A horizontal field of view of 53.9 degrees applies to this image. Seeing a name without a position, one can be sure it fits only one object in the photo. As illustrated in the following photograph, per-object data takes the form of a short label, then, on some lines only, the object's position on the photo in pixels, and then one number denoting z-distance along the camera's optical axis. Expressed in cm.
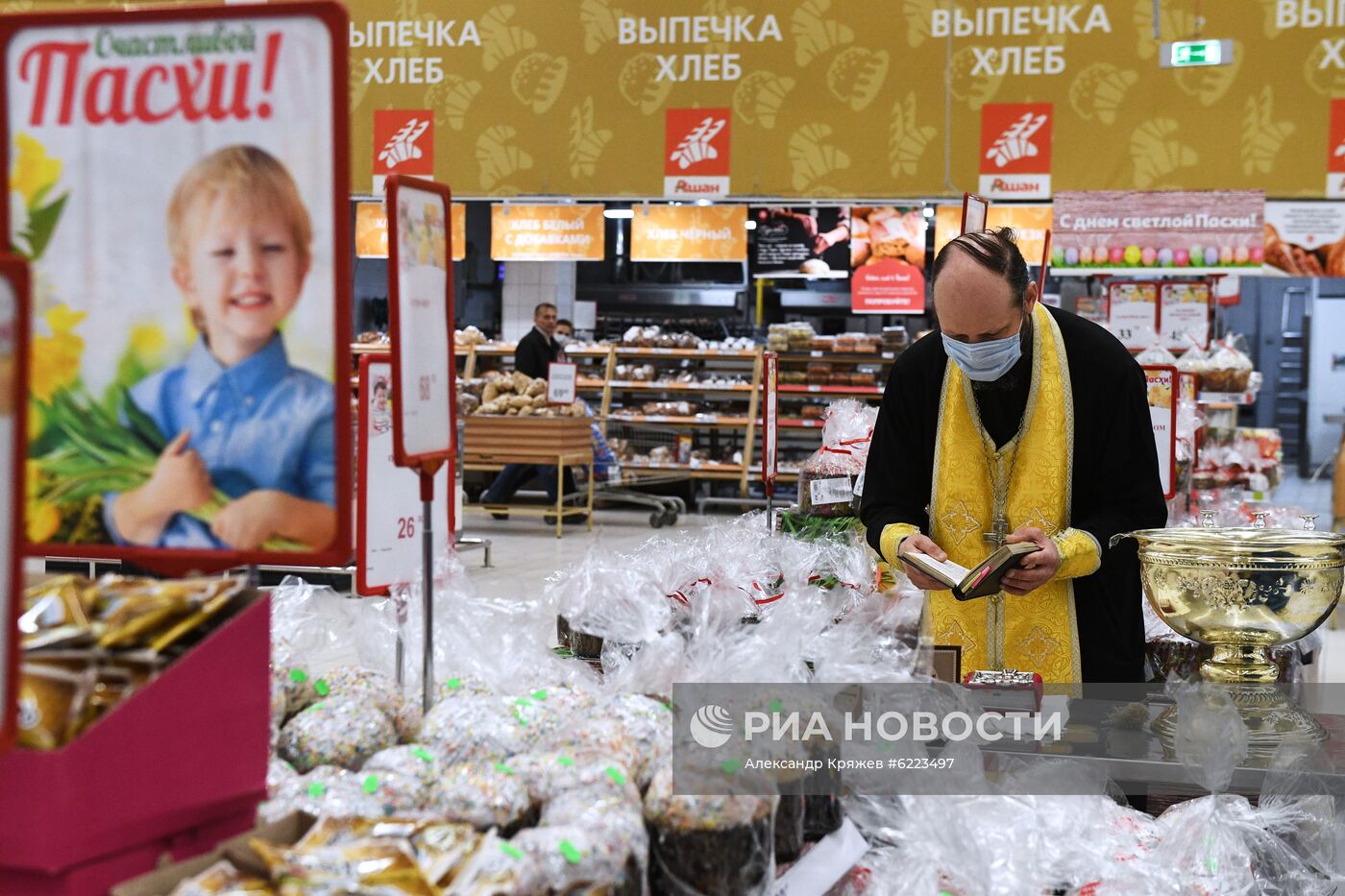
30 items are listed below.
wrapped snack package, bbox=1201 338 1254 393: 652
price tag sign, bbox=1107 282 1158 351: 653
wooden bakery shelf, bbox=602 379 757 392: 1280
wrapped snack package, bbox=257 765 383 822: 121
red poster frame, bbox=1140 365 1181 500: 369
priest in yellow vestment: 252
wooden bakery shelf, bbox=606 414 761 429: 1255
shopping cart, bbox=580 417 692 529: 1177
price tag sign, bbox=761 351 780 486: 467
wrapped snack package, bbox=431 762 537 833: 121
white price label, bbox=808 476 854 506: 395
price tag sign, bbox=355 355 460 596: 205
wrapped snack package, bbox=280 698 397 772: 139
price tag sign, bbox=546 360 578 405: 1095
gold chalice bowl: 190
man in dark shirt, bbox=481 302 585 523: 1138
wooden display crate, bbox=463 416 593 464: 1100
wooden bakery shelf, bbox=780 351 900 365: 1249
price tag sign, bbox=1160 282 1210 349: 648
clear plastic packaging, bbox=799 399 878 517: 396
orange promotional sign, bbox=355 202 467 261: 1134
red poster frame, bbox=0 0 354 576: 114
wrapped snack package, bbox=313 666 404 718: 151
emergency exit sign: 659
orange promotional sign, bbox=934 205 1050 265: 1062
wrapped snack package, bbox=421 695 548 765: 135
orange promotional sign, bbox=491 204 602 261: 1162
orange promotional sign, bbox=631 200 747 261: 1154
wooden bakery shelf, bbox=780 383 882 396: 1223
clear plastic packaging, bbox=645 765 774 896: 121
